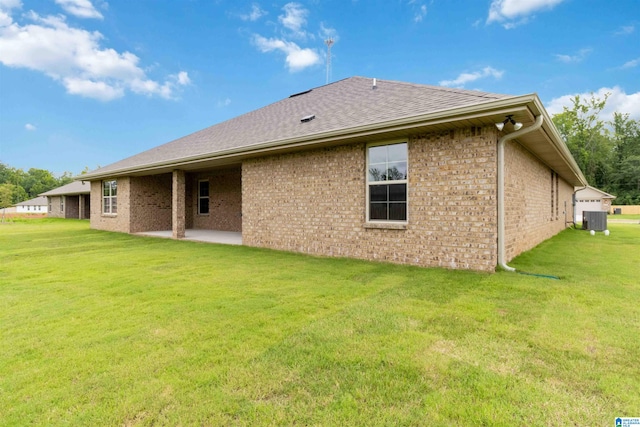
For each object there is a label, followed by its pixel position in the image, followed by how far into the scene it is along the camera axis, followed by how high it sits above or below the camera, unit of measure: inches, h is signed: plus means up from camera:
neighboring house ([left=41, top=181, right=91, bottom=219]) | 1114.6 +37.0
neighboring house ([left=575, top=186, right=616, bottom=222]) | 1261.1 +46.0
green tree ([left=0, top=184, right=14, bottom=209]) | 1849.2 +91.1
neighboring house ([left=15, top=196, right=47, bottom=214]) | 2101.4 +33.2
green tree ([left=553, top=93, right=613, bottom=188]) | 1664.6 +406.1
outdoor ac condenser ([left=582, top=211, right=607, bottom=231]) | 568.7 -18.6
